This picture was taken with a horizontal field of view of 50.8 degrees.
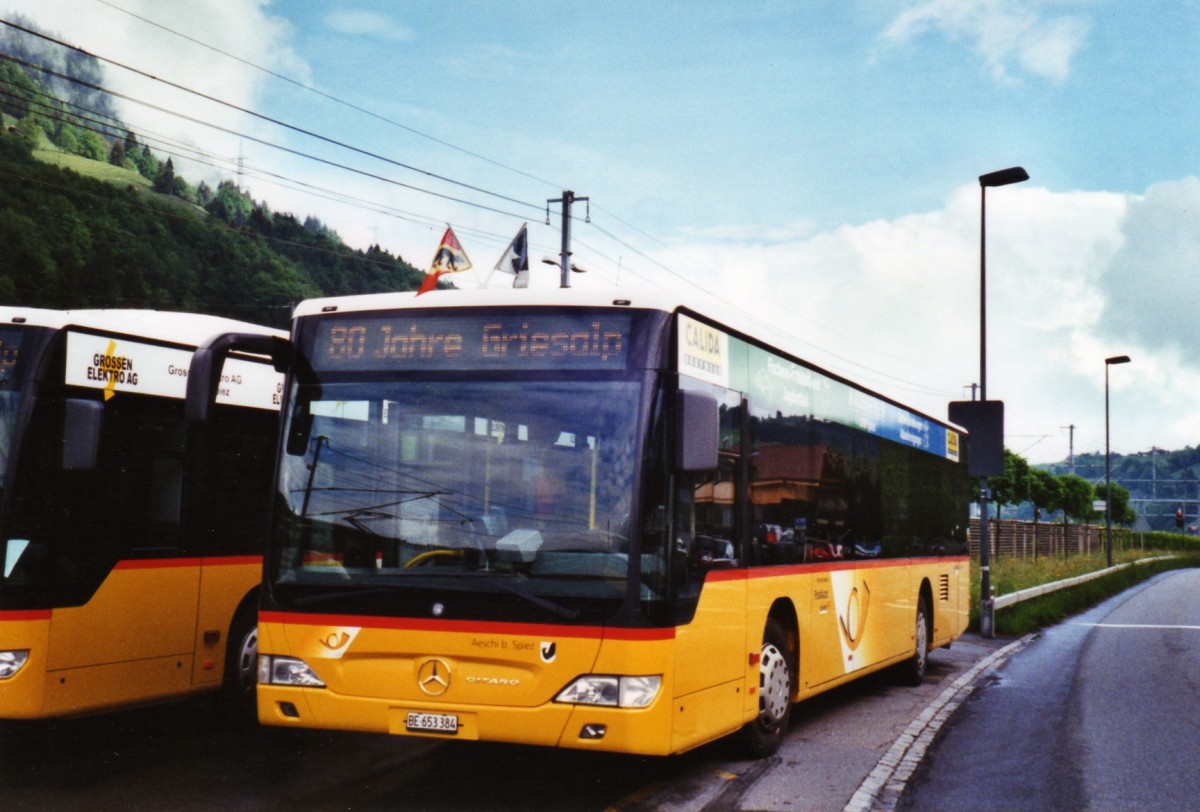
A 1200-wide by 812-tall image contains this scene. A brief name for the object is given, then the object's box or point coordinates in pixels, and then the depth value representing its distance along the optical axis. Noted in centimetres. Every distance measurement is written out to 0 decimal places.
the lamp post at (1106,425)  5302
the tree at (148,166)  7644
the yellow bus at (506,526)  674
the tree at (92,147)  7219
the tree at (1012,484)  6956
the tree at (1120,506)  10031
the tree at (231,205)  6831
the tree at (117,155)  7312
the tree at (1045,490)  7694
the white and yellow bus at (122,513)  780
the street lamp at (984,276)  2148
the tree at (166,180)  7435
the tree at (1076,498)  8450
